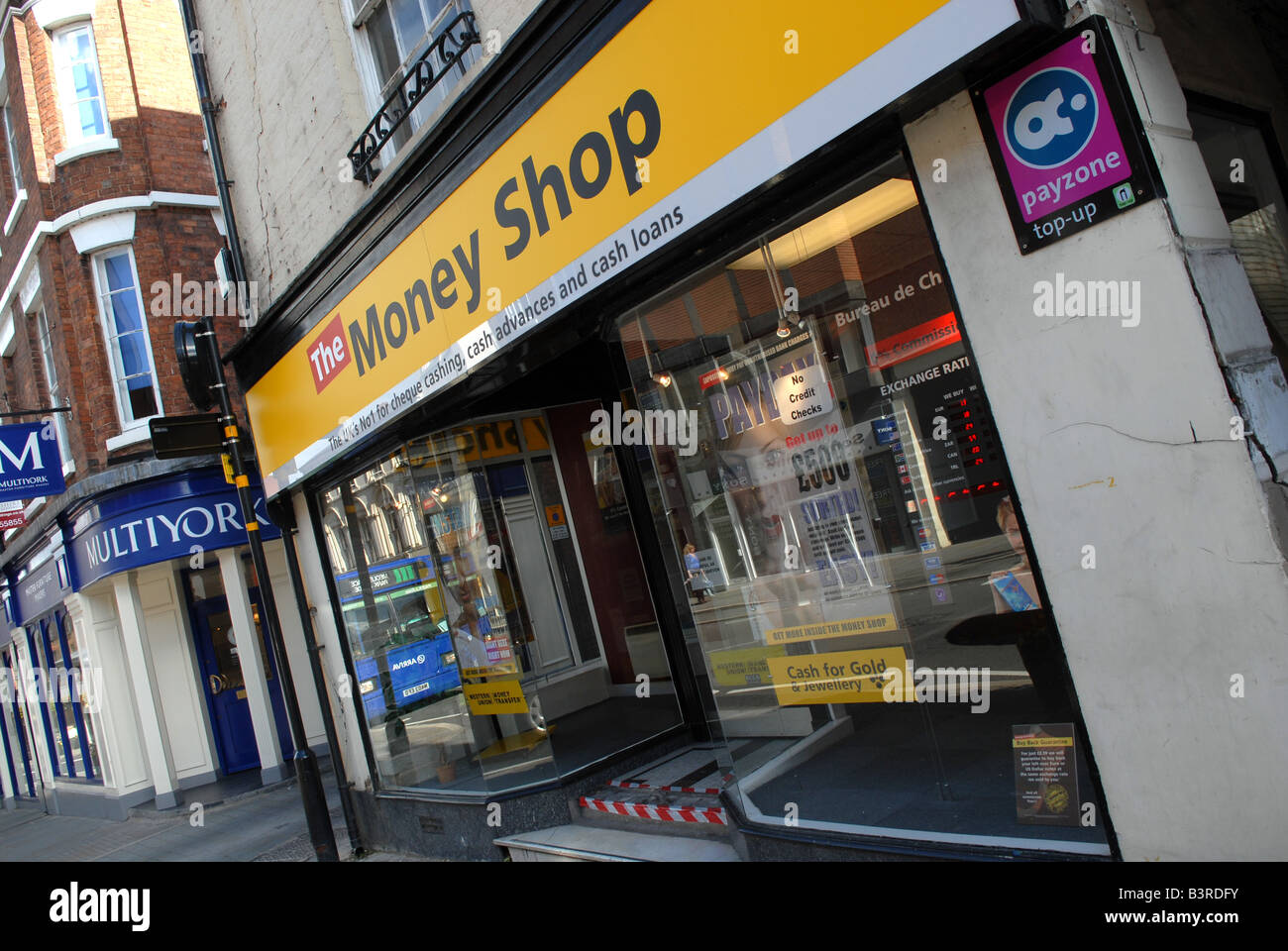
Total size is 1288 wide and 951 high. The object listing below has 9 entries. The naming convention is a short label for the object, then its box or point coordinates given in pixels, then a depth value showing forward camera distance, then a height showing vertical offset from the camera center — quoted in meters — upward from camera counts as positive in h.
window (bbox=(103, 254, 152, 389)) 12.71 +5.38
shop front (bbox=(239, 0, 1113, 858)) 3.52 +0.55
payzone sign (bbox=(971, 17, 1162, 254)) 2.79 +1.00
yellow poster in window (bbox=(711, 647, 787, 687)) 4.67 -0.70
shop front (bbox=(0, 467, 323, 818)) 11.59 +0.68
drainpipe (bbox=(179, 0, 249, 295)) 8.67 +5.24
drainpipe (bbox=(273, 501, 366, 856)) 8.13 -0.44
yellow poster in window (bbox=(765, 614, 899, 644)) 4.09 -0.57
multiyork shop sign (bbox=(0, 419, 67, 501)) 11.77 +3.48
